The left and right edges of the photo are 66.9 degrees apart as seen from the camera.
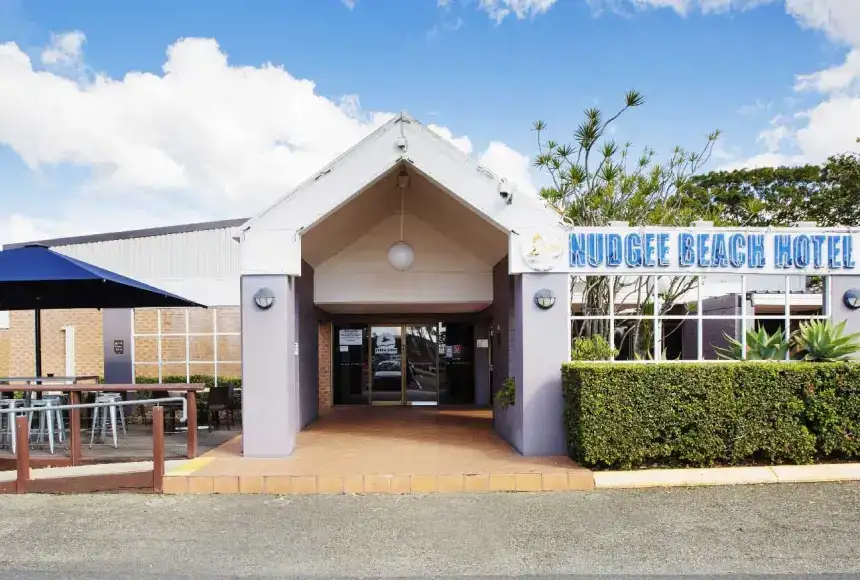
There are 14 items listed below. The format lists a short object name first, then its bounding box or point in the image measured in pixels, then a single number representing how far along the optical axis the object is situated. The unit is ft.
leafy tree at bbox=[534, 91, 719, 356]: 35.14
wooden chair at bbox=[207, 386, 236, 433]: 35.12
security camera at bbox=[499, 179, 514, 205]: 26.84
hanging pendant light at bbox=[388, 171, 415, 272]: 31.14
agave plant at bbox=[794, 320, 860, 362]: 25.84
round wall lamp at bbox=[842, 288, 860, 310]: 27.96
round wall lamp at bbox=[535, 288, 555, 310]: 26.99
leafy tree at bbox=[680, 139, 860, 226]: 74.84
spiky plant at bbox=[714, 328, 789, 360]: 26.96
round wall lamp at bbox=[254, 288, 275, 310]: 26.73
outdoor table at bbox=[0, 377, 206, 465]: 25.62
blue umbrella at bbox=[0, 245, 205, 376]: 26.37
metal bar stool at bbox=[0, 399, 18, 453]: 27.27
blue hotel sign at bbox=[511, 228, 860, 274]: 27.22
